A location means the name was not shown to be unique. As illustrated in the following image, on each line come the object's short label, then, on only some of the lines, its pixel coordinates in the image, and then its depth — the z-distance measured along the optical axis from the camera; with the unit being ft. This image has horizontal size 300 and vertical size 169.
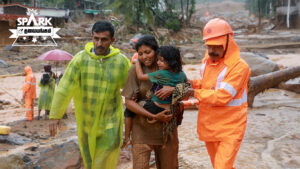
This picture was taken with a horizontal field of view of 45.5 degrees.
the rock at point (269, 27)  119.91
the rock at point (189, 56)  73.56
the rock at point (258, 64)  39.68
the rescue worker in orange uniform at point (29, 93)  32.11
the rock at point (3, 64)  64.61
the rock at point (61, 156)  15.37
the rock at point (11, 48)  79.65
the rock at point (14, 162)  15.01
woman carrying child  9.55
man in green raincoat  11.35
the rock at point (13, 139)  23.82
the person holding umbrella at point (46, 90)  32.07
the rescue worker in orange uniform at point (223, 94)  9.75
